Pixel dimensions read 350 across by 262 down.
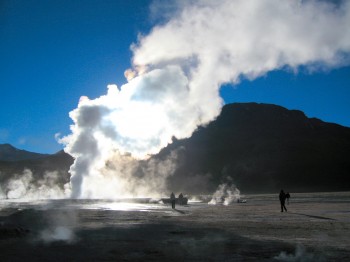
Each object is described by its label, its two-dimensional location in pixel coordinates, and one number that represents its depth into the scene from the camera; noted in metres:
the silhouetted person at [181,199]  51.08
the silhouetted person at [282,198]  33.24
